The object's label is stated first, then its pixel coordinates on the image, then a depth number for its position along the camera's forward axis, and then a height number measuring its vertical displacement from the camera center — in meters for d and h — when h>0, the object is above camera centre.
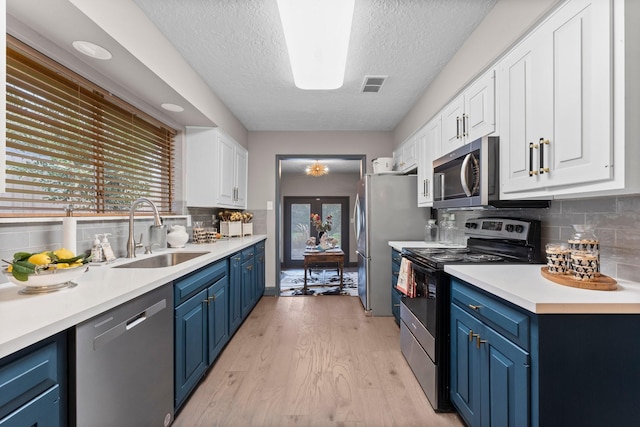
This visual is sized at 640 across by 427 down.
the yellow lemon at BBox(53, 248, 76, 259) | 1.27 -0.18
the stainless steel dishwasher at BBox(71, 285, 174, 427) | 1.02 -0.61
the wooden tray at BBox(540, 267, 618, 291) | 1.19 -0.28
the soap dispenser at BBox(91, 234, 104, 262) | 1.89 -0.24
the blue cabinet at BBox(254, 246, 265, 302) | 3.82 -0.75
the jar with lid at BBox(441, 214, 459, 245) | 2.98 -0.18
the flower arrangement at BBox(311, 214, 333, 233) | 5.57 -0.26
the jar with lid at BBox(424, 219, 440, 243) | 3.21 -0.20
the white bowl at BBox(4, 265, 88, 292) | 1.13 -0.25
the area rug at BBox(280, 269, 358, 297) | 4.59 -1.19
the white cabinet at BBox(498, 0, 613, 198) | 1.11 +0.48
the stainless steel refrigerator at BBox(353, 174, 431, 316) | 3.43 -0.12
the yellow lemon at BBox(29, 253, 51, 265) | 1.15 -0.18
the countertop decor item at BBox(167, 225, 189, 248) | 2.69 -0.22
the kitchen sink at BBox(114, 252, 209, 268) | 2.01 -0.35
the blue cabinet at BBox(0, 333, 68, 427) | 0.78 -0.49
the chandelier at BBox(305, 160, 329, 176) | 5.97 +0.87
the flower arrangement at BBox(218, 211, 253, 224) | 3.86 -0.04
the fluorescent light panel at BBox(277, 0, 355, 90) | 1.68 +1.13
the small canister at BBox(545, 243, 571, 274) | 1.34 -0.20
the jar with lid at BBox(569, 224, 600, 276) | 1.26 -0.13
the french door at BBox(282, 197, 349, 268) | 7.46 -0.08
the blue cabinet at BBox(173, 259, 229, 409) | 1.69 -0.72
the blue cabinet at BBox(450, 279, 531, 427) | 1.13 -0.65
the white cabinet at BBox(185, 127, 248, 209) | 3.23 +0.48
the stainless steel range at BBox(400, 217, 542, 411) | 1.77 -0.45
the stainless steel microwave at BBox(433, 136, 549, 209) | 1.77 +0.23
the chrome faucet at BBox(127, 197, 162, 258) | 2.10 -0.17
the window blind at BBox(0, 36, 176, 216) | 1.52 +0.43
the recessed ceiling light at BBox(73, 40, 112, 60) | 1.65 +0.91
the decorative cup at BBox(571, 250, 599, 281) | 1.24 -0.21
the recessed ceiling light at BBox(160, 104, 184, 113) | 2.63 +0.93
